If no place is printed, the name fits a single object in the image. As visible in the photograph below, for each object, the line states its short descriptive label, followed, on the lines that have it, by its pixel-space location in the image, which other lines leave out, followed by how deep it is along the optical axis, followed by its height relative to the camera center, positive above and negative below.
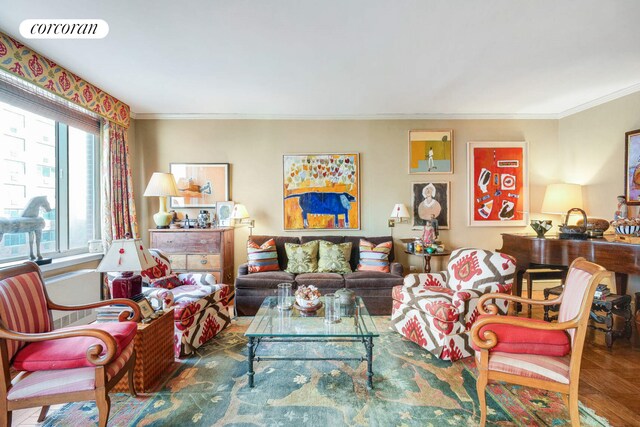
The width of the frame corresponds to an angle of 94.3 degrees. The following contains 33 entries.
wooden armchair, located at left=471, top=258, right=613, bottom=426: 1.68 -0.82
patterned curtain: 3.94 +0.37
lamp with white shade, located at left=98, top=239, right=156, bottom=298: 2.19 -0.37
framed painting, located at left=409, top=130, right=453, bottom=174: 4.70 +0.98
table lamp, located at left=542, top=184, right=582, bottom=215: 4.30 +0.16
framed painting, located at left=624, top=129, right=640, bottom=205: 3.68 +0.52
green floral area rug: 1.88 -1.31
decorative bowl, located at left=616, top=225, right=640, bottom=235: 3.01 -0.21
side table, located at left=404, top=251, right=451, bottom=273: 4.06 -0.61
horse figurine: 2.79 -0.08
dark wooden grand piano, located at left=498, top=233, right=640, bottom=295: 2.73 -0.46
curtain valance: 2.63 +1.41
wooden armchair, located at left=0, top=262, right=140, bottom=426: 1.55 -0.79
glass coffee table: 2.19 -0.90
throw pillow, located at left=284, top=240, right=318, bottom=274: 4.04 -0.64
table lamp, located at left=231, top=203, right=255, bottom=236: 4.29 -0.01
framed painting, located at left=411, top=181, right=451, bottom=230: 4.73 +0.13
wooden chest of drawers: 4.07 -0.47
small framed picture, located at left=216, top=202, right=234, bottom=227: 4.62 +0.04
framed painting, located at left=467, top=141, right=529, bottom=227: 4.72 +0.43
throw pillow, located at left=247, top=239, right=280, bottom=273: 4.00 -0.61
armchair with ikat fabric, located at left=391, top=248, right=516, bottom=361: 2.59 -0.83
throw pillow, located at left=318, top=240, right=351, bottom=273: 4.02 -0.63
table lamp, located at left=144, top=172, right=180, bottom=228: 3.98 +0.32
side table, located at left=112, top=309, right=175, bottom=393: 2.14 -1.07
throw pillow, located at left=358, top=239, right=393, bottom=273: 3.99 -0.62
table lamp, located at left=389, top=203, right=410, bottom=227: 4.39 -0.02
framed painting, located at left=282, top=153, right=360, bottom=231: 4.66 +0.39
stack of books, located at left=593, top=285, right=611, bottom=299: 3.06 -0.87
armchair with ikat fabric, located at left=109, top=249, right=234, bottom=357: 2.66 -0.85
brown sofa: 3.69 -0.93
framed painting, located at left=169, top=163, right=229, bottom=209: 4.66 +0.51
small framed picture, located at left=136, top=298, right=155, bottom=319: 2.25 -0.73
